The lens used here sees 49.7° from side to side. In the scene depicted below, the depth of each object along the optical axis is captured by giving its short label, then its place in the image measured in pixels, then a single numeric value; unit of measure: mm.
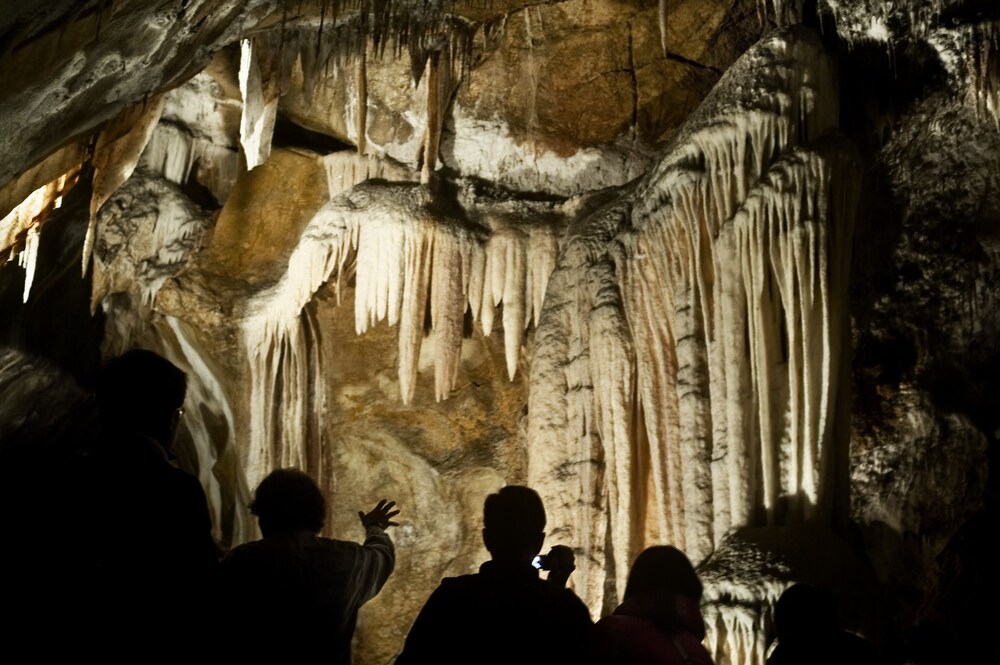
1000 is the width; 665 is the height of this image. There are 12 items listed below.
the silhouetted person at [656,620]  2443
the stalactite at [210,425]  7961
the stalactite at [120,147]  6125
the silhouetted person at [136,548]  1825
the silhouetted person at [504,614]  2219
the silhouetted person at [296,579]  2412
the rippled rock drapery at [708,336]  4418
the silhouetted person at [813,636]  2473
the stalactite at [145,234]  7398
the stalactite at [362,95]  6671
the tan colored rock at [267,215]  7441
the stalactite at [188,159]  7555
